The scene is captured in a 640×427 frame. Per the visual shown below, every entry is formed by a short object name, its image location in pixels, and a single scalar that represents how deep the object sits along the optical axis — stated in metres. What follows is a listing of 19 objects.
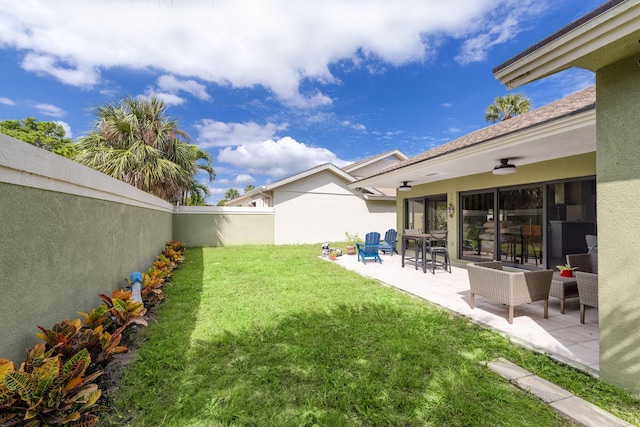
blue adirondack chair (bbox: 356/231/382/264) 9.66
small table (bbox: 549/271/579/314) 4.44
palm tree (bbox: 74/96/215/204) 10.41
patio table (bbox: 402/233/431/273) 7.80
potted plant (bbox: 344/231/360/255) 15.02
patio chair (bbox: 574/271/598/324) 3.76
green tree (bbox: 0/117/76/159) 22.04
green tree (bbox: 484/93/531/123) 20.34
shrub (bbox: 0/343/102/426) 1.73
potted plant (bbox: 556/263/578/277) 4.82
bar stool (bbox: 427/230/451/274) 7.74
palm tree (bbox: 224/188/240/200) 61.16
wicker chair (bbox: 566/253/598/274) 5.13
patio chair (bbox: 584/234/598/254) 6.00
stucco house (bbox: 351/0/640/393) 2.37
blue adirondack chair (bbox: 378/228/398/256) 10.90
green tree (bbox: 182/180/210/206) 17.36
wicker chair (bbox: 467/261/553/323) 4.02
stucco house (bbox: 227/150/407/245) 15.83
